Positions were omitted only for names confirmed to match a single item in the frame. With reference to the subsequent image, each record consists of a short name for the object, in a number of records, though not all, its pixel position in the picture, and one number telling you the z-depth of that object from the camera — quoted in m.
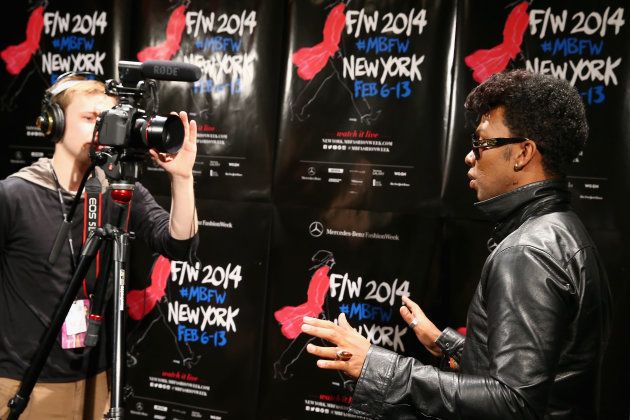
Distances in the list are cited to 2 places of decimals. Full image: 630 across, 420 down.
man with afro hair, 1.30
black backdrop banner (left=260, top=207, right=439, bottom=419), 2.77
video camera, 1.78
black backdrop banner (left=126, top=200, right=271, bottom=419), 3.04
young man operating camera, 2.07
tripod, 1.69
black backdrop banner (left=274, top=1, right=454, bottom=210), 2.75
